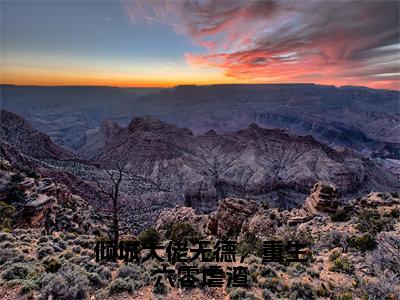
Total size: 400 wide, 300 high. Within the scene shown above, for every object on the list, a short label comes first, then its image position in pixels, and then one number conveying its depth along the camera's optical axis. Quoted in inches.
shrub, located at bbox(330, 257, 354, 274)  730.2
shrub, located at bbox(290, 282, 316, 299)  582.2
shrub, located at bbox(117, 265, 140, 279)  581.9
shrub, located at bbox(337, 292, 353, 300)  557.6
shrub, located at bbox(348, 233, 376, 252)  852.6
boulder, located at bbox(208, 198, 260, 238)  1537.9
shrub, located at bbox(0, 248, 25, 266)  614.5
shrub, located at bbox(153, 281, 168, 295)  538.4
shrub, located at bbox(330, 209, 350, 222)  1311.8
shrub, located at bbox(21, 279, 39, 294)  488.1
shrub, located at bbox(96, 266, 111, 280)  575.7
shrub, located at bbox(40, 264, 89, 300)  475.8
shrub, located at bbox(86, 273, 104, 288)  546.2
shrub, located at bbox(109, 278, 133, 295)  524.7
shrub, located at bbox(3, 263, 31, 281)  532.4
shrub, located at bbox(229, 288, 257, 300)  538.5
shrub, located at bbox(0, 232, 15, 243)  775.4
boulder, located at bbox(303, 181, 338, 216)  1518.2
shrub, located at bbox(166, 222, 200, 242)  1409.9
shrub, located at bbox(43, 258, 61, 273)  571.2
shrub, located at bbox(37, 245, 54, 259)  687.3
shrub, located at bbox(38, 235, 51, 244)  814.7
